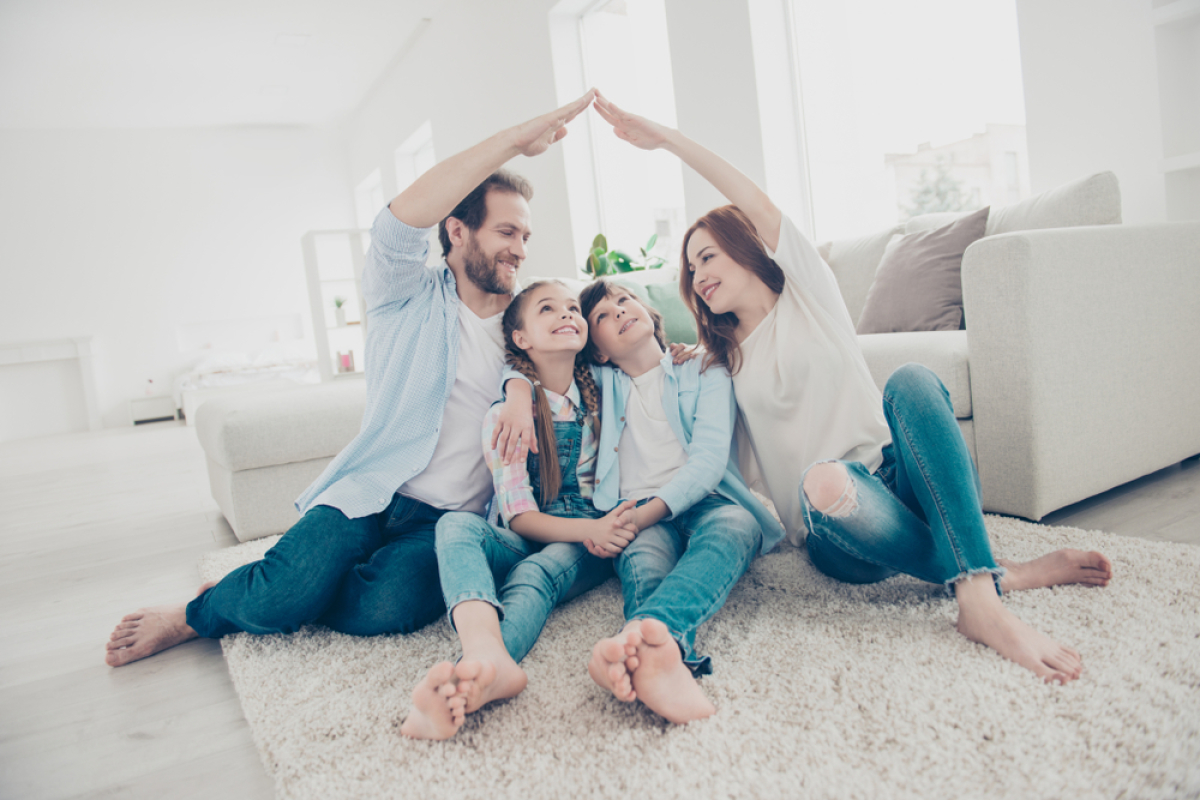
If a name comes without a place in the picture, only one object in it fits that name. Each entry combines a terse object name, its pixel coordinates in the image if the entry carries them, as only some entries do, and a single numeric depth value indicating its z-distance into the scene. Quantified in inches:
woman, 39.4
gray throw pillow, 80.7
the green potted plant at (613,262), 139.6
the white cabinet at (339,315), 232.2
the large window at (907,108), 101.6
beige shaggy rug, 29.5
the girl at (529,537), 35.5
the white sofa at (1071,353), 57.5
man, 50.1
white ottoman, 82.0
